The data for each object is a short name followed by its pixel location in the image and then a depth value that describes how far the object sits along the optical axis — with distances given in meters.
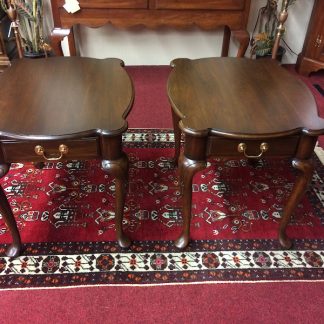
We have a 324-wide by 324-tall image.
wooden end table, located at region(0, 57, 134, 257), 1.14
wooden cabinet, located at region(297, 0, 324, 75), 2.65
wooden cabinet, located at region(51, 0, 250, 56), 2.26
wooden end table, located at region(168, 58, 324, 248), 1.17
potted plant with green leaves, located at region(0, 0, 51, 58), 2.44
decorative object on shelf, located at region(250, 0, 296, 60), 2.71
